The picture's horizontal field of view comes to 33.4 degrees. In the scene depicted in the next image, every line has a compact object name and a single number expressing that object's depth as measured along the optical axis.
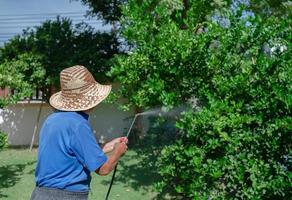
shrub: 4.40
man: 3.13
